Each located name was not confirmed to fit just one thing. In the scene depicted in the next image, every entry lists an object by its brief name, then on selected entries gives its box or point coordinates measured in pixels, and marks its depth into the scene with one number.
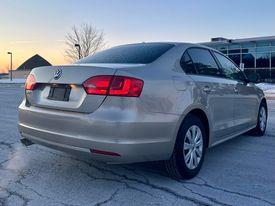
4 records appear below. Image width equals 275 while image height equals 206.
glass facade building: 22.35
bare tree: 29.19
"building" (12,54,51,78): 52.77
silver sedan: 2.19
